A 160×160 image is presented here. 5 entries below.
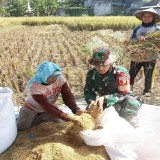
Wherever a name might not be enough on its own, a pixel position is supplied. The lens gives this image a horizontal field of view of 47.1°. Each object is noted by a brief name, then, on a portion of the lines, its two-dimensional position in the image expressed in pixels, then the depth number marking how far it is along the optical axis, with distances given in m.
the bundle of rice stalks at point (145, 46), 1.96
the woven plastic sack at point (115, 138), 1.43
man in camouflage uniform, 1.62
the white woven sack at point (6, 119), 1.52
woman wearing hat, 2.46
